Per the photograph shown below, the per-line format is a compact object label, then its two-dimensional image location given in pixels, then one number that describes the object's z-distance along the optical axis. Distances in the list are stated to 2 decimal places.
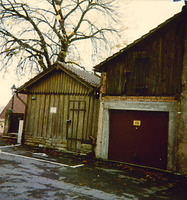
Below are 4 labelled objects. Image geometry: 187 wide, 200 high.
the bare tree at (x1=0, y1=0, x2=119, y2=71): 19.84
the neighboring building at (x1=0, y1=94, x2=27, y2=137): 17.72
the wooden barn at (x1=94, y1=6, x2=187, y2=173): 10.06
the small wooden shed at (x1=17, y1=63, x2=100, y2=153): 12.73
